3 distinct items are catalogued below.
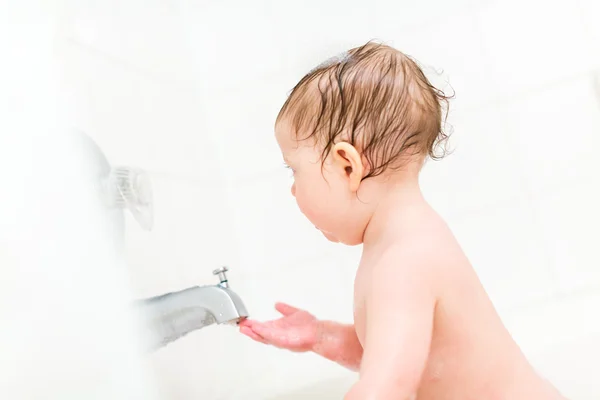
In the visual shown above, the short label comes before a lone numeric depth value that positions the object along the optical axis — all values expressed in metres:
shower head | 0.79
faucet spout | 0.80
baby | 0.74
